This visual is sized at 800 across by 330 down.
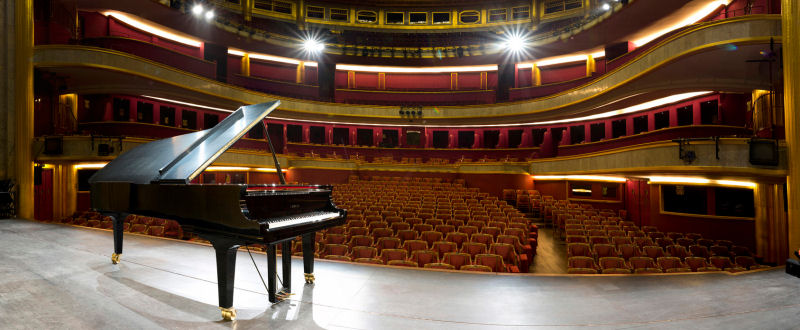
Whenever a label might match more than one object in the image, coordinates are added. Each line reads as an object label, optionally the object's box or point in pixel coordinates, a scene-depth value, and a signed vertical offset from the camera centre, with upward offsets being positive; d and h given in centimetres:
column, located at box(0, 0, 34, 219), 759 +156
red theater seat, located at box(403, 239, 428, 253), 528 -108
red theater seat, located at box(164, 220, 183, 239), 629 -99
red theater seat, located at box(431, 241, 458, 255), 513 -108
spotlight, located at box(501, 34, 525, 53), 1532 +510
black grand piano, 215 -20
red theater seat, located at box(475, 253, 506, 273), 441 -112
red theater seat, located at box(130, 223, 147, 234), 605 -89
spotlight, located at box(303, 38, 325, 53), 1580 +530
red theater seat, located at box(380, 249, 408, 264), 467 -107
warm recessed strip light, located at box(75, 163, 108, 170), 972 +21
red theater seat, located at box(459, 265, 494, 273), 391 -107
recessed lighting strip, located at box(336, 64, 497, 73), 1720 +468
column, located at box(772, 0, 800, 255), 512 +90
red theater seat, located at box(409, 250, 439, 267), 466 -110
